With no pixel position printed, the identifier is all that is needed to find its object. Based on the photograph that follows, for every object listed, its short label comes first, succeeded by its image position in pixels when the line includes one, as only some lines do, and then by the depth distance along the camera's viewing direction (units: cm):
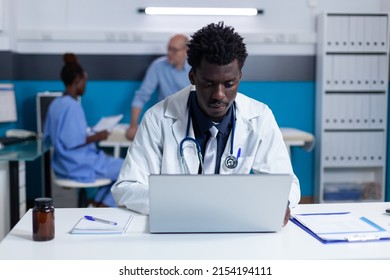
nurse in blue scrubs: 333
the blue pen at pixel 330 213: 163
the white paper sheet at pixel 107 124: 367
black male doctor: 162
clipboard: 137
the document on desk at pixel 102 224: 143
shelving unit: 407
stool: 336
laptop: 126
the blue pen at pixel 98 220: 151
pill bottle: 135
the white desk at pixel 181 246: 124
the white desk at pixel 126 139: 382
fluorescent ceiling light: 419
